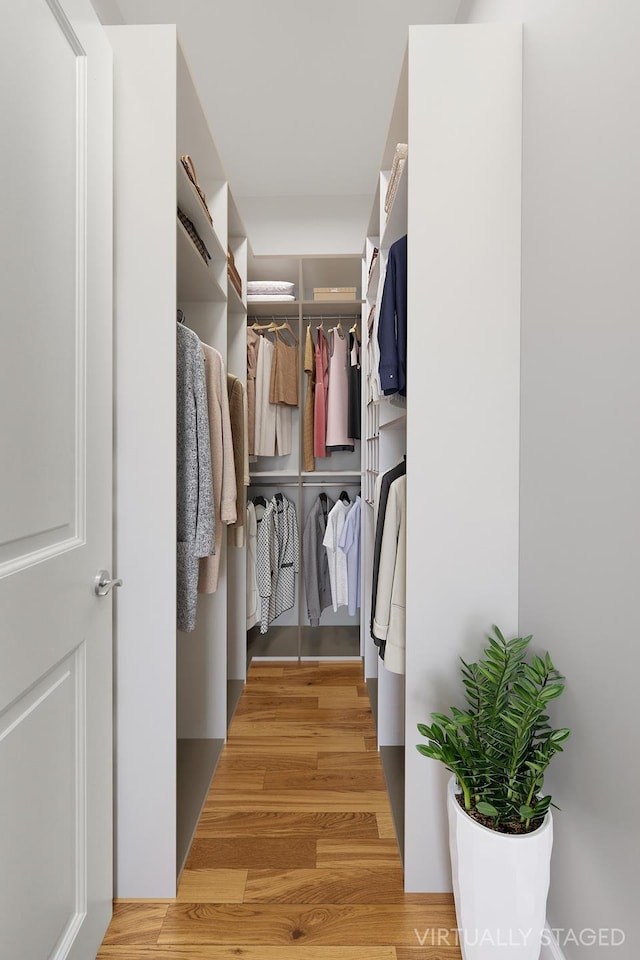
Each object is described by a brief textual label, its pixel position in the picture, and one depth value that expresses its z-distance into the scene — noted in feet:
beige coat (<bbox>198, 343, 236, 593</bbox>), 6.07
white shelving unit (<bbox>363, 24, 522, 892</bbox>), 4.72
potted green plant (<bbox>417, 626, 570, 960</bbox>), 3.62
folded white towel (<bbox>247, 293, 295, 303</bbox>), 10.30
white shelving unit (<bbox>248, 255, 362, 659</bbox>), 10.50
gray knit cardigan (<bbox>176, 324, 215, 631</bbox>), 5.40
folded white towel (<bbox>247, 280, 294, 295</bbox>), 10.39
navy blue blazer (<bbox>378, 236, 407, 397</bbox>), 5.38
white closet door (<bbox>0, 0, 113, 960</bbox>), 3.06
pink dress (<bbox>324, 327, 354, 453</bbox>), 10.59
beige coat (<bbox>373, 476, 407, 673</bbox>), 5.28
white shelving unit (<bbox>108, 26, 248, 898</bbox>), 4.80
